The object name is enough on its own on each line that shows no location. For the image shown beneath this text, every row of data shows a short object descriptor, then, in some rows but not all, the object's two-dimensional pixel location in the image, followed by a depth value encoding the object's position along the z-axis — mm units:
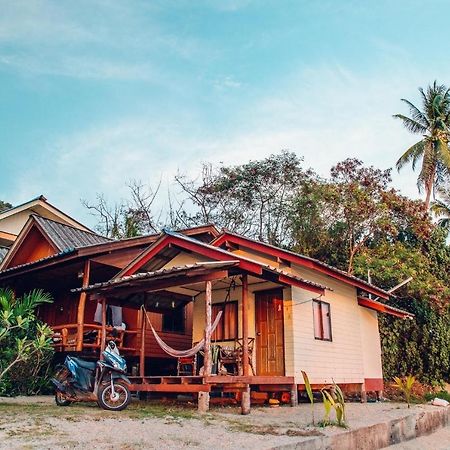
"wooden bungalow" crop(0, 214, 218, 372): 12977
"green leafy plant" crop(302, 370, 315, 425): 7660
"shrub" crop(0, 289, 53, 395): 9695
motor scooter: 8844
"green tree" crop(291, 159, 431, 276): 21469
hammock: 9352
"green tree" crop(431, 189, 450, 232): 30750
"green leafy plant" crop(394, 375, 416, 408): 11466
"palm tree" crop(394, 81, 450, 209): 26172
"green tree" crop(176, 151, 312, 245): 25375
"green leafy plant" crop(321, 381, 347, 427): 7371
